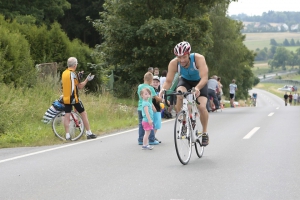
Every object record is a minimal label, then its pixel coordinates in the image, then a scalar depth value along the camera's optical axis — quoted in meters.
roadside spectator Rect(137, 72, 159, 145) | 11.23
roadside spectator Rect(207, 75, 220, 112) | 24.70
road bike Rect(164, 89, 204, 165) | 8.86
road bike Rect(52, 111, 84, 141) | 12.86
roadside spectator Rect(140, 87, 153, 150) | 11.07
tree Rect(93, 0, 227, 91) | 28.36
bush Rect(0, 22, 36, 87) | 18.98
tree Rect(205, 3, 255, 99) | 54.62
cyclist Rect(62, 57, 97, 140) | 12.50
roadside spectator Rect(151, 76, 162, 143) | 11.91
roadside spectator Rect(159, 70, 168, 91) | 20.63
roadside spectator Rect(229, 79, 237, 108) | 35.19
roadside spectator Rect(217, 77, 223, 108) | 28.53
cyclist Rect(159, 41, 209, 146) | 8.89
